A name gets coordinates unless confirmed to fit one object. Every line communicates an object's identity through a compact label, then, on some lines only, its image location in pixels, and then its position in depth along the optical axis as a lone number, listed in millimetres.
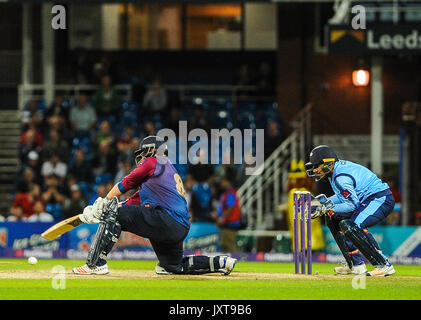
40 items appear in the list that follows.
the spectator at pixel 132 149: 21992
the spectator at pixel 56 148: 22719
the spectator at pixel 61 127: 23359
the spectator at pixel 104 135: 23227
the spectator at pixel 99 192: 20719
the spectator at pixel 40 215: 20875
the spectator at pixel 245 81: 25531
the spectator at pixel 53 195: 21484
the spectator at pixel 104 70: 25438
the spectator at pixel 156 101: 24312
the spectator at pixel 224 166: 21894
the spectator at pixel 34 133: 23344
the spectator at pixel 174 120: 23594
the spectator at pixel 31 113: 23953
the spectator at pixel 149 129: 23116
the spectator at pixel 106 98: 24438
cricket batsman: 11703
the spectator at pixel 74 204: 21031
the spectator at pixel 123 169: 21672
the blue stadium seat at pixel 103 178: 22250
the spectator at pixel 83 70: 25653
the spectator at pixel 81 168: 22609
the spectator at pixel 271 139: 22875
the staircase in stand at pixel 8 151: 24719
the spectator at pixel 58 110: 23936
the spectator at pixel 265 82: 25625
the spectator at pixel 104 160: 22438
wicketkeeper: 12117
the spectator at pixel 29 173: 22141
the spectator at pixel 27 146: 22938
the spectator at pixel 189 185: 21250
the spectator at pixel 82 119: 24125
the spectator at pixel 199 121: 22938
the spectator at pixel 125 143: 22484
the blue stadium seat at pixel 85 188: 21906
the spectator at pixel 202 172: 21828
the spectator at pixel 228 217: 20047
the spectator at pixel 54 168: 22312
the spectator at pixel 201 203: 21219
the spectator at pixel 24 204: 21172
